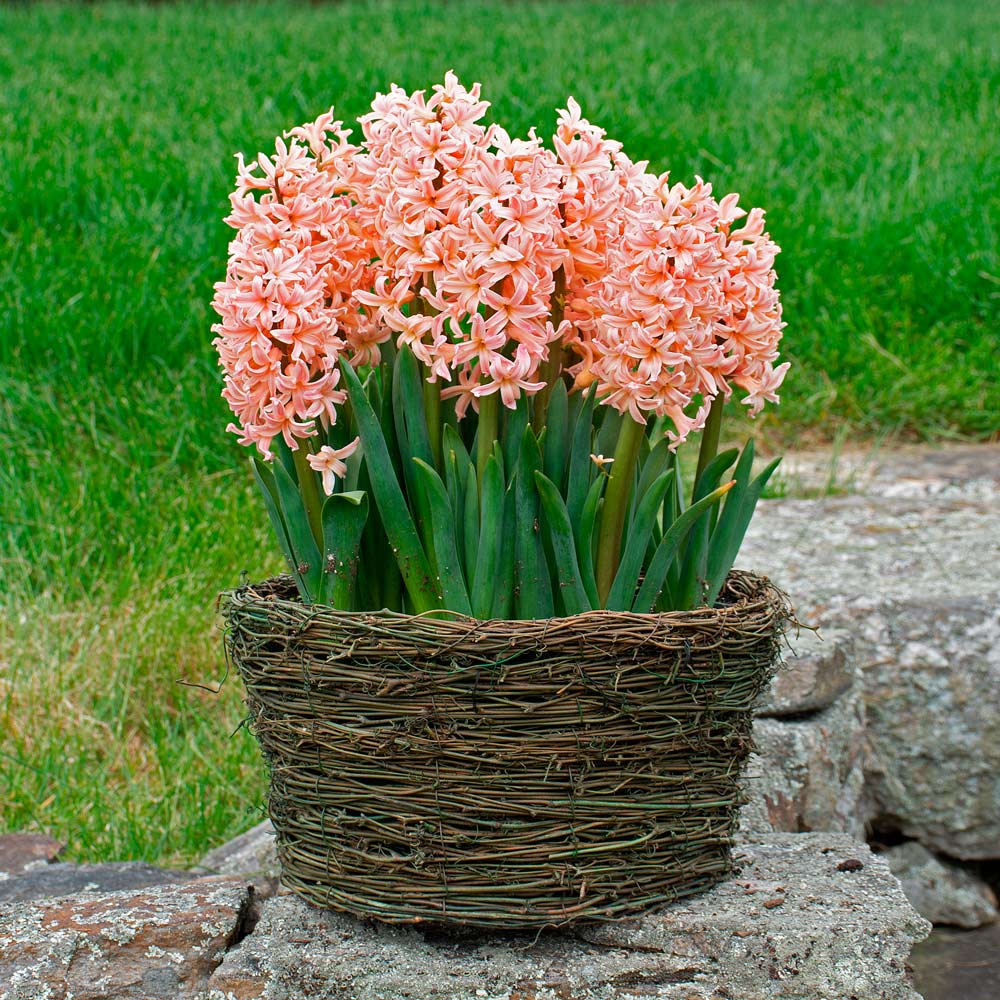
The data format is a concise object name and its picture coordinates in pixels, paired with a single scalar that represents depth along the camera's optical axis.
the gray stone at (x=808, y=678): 5.17
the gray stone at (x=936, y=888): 5.93
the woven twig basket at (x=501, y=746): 3.09
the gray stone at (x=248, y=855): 4.82
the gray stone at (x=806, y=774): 4.84
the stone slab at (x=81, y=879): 4.26
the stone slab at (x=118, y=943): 3.54
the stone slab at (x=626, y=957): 3.30
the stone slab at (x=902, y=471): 7.35
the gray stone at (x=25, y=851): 4.61
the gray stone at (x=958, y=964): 5.47
